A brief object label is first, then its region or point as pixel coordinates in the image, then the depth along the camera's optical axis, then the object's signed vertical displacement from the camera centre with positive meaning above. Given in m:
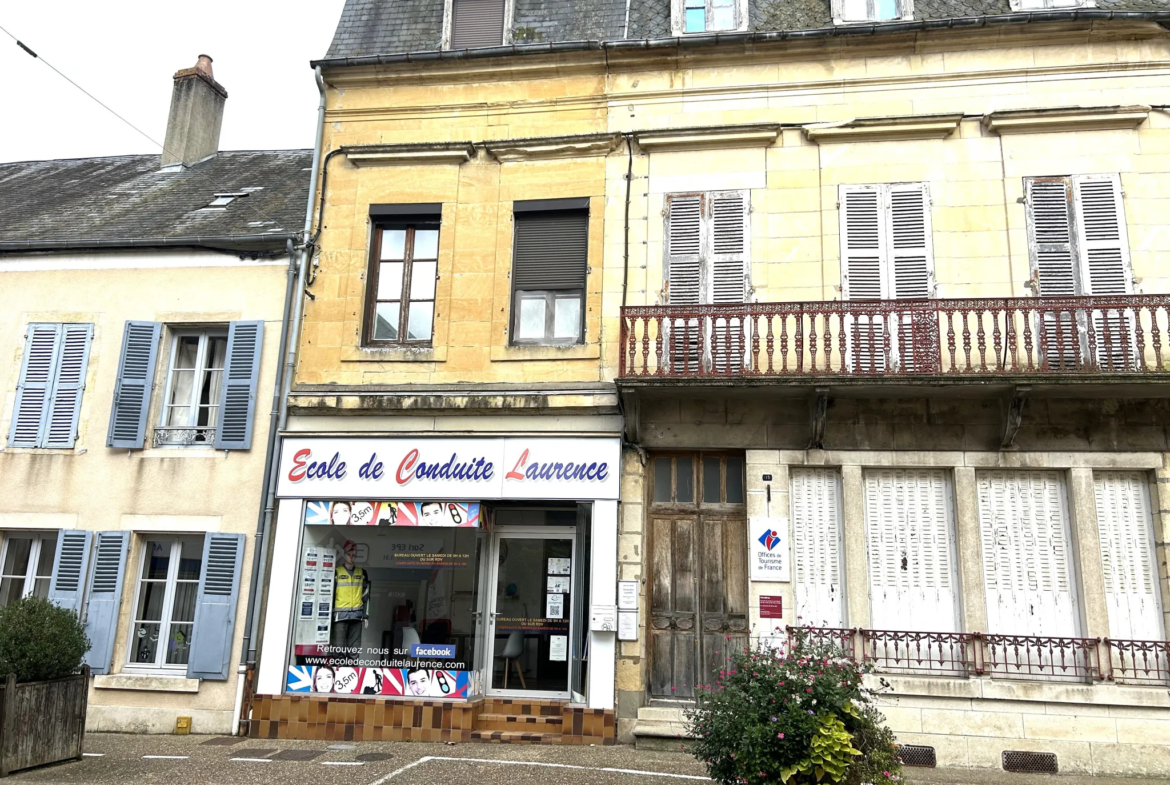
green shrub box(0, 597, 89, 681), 7.25 -0.31
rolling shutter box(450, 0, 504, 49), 10.81 +7.17
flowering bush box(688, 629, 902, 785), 5.05 -0.58
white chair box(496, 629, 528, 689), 9.28 -0.32
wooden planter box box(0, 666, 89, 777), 7.08 -0.97
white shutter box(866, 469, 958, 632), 8.57 +0.78
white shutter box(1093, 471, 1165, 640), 8.25 +0.76
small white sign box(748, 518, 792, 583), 8.73 +0.75
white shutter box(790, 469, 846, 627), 8.73 +0.80
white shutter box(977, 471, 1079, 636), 8.41 +0.76
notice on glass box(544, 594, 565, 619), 9.23 +0.13
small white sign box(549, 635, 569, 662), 9.13 -0.30
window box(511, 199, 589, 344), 9.87 +3.87
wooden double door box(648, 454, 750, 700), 8.82 +0.50
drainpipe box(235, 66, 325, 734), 9.38 +2.22
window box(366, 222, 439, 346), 10.13 +3.76
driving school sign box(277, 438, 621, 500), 9.15 +1.54
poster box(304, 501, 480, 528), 9.36 +1.05
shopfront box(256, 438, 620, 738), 9.10 +0.48
